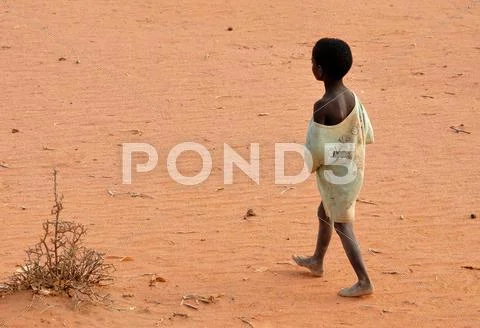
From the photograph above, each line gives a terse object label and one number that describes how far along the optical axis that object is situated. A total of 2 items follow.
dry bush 9.91
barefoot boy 10.05
